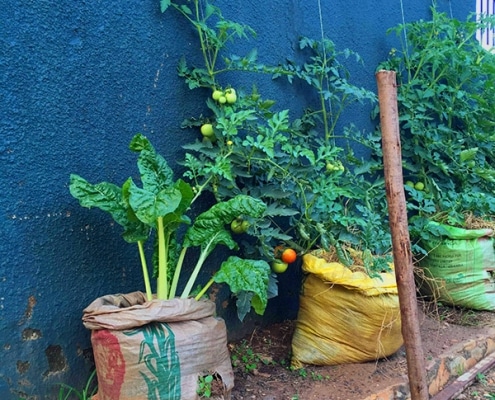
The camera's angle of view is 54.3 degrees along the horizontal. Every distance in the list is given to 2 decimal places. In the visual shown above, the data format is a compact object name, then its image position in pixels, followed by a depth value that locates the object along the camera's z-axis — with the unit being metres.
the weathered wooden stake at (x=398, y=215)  1.59
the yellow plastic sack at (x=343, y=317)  2.32
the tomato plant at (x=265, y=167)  2.37
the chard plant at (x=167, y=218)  1.80
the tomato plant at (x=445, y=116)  3.63
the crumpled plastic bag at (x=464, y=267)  3.28
